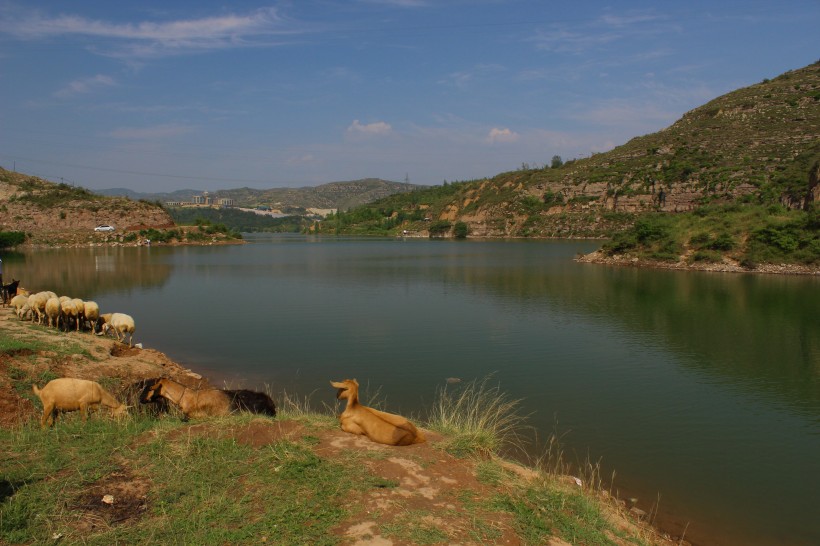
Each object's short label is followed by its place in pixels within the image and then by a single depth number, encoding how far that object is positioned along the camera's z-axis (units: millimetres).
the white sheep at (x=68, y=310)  16531
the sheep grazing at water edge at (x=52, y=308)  16375
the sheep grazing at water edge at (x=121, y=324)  16609
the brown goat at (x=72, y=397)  7617
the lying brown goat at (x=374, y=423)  7152
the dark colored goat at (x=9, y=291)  21159
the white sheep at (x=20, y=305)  17344
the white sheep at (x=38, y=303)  16656
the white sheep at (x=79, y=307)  16766
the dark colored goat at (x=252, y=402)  8570
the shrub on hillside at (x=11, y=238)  67125
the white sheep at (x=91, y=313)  16859
